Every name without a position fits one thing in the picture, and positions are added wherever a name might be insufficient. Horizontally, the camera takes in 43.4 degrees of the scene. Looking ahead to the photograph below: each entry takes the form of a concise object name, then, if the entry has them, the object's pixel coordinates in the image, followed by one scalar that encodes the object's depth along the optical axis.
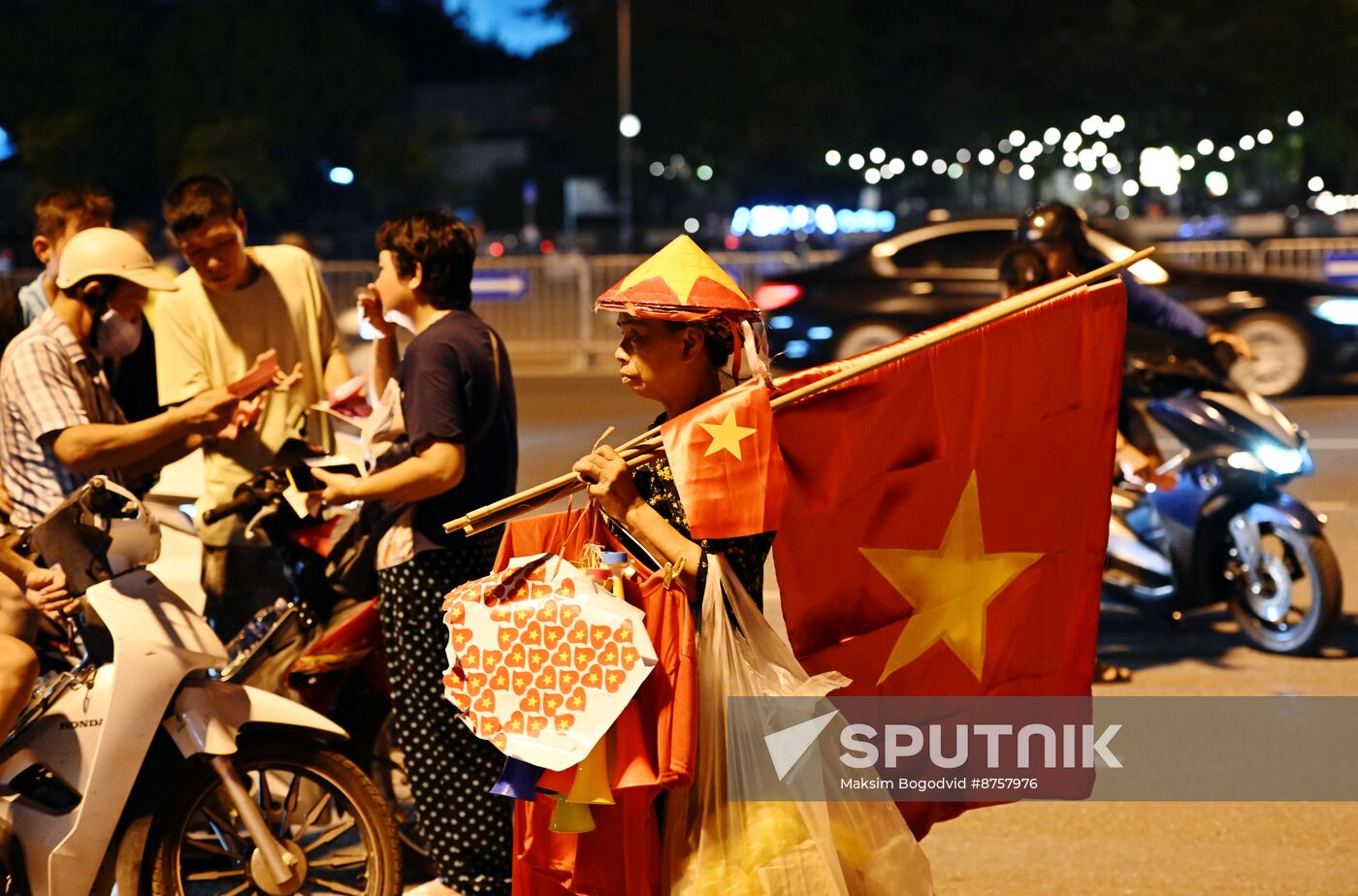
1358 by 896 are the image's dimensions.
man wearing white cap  4.25
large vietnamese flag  3.37
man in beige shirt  5.14
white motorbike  3.96
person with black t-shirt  4.23
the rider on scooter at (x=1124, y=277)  6.46
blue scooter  6.86
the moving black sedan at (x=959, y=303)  15.13
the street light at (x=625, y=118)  54.03
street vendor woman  3.22
